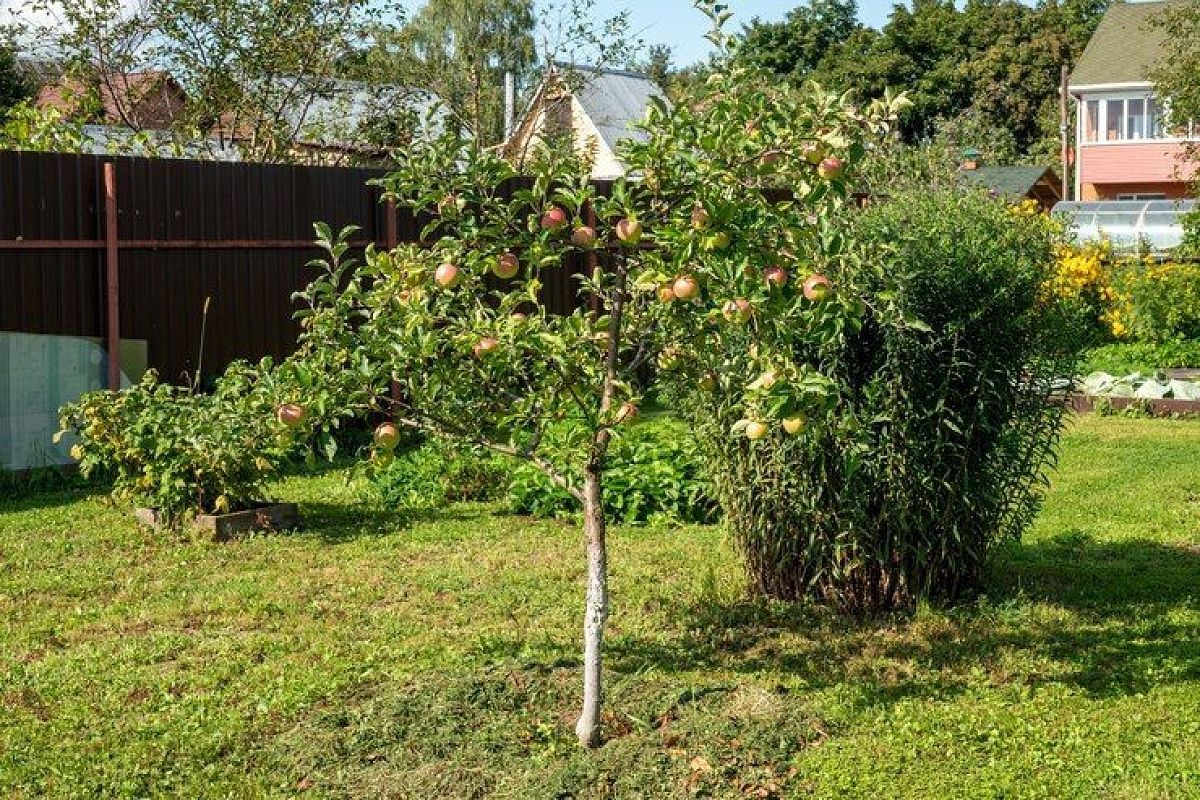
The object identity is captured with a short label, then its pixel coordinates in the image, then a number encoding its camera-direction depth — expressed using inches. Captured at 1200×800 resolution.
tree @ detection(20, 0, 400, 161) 640.4
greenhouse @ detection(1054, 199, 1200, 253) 1181.7
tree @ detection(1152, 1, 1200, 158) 761.6
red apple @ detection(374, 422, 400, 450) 178.7
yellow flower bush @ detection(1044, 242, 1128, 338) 708.7
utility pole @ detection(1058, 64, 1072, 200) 1706.8
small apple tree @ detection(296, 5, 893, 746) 171.0
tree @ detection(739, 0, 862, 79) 2161.7
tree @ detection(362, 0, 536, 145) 1268.5
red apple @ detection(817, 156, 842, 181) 171.3
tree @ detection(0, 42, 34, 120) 860.0
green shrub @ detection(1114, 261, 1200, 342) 644.1
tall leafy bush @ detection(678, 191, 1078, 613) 239.3
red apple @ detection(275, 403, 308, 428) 178.1
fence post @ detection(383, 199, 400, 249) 500.1
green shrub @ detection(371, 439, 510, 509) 360.8
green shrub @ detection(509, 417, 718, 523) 337.4
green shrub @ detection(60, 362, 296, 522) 316.2
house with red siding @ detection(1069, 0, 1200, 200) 1648.6
